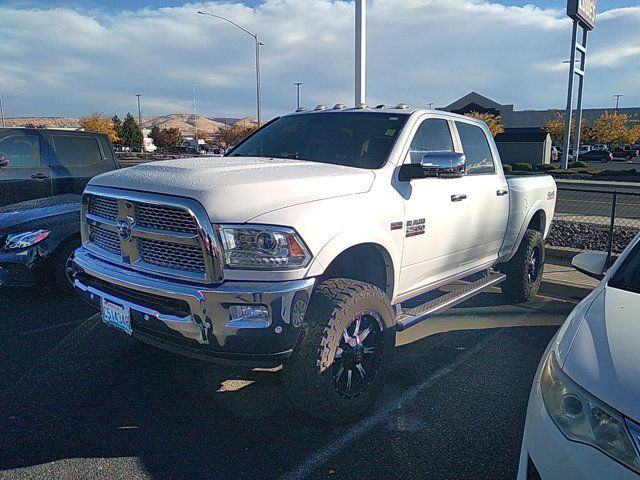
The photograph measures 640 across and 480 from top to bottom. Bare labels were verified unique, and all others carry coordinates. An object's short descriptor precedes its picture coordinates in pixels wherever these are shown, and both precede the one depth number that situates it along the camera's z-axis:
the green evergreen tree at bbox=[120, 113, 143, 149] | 68.12
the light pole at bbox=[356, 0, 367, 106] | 10.28
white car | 1.72
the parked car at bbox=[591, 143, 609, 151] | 68.56
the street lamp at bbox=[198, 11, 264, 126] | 26.15
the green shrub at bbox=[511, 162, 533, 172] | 36.81
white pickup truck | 2.71
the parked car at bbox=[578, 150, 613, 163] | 54.94
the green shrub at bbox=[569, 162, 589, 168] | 40.47
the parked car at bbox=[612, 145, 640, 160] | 59.71
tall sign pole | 28.11
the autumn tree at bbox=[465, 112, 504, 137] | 46.95
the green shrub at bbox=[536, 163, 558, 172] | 37.08
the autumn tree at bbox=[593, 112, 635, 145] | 55.19
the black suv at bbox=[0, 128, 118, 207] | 7.57
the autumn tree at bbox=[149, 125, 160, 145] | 74.44
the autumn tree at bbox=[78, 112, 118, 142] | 59.38
